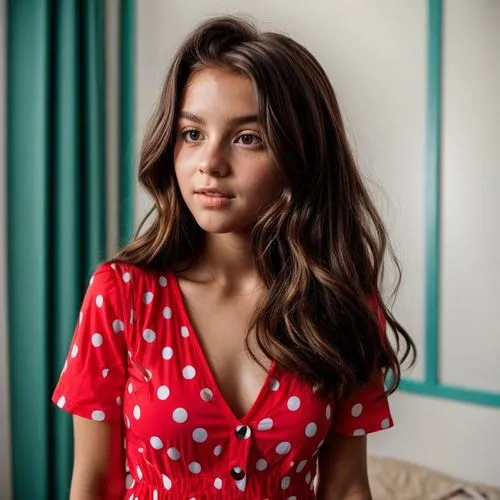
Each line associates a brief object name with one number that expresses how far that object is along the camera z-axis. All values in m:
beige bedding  2.12
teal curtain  2.35
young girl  1.06
